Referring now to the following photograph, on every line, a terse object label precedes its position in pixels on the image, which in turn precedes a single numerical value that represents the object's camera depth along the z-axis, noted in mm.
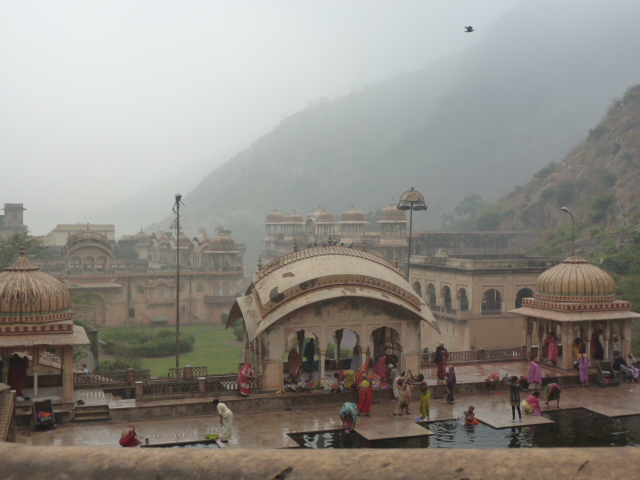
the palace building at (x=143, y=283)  46844
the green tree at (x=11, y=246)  35050
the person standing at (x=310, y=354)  19453
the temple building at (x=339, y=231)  55934
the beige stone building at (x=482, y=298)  31672
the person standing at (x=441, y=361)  18047
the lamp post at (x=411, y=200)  28925
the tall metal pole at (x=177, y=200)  22100
